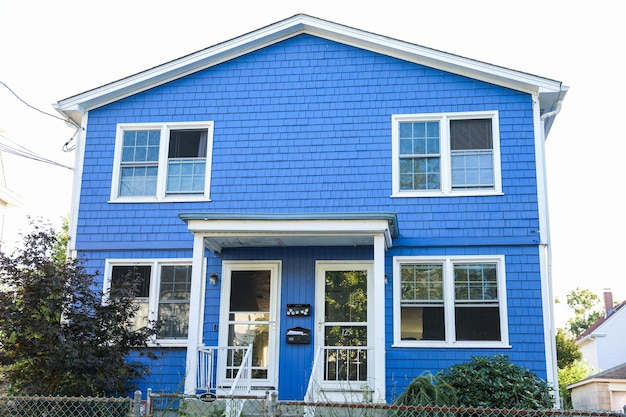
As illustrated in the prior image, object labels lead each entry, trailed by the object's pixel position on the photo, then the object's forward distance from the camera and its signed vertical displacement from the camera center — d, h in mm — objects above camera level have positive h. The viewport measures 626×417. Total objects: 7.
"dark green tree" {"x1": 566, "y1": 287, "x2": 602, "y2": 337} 64250 +4378
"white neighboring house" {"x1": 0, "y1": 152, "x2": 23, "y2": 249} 21500 +4319
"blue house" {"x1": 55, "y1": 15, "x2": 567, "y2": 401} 11508 +2438
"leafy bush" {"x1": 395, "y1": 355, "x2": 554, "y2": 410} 9916 -398
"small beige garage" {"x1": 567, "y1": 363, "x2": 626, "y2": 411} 21719 -853
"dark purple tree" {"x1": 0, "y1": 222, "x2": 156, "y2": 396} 10289 +259
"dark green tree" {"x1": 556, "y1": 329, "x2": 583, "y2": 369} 28828 +270
